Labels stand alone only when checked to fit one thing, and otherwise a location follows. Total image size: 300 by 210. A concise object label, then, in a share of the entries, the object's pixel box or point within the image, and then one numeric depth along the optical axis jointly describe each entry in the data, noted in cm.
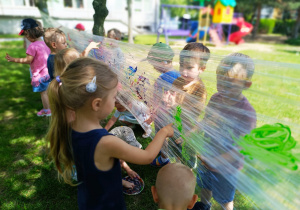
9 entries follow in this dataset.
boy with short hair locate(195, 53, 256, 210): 119
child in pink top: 365
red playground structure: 1408
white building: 1684
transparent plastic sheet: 100
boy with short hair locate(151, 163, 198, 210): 115
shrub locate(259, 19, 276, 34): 2475
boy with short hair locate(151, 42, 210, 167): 149
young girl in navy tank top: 124
